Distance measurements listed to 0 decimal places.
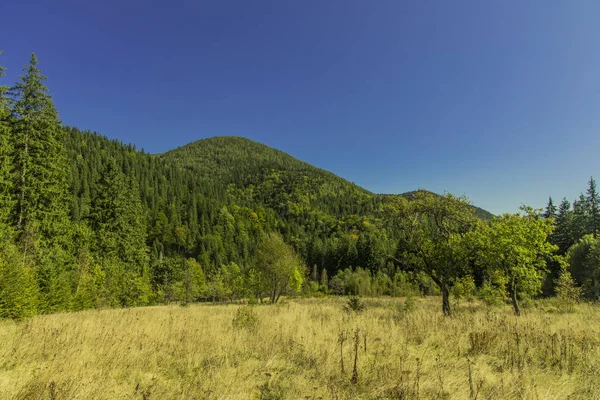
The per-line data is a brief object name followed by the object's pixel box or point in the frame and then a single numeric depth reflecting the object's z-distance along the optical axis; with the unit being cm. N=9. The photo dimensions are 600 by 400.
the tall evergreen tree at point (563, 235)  5572
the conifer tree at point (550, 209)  6300
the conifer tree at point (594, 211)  5370
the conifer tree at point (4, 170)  1602
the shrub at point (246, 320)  840
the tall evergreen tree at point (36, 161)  1795
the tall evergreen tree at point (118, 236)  2783
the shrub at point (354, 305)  1462
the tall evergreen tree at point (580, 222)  5466
